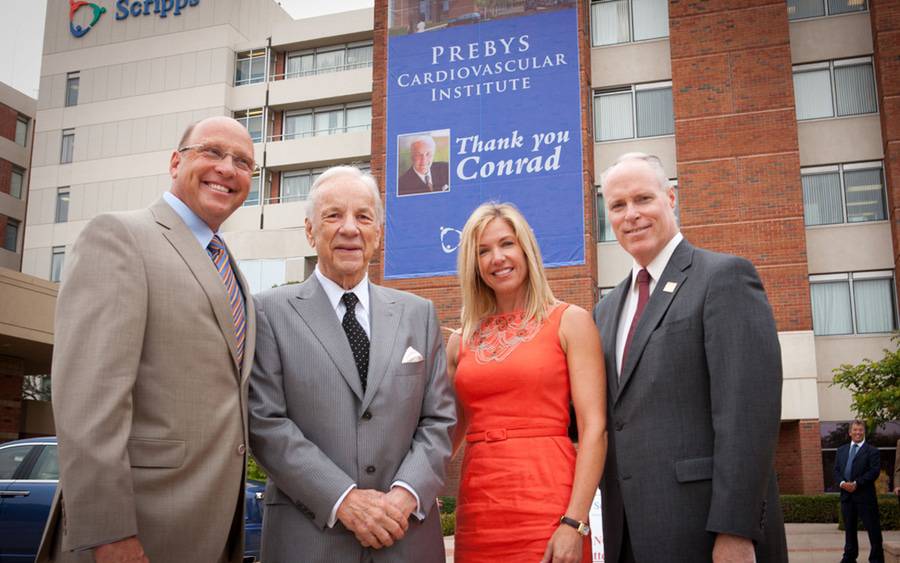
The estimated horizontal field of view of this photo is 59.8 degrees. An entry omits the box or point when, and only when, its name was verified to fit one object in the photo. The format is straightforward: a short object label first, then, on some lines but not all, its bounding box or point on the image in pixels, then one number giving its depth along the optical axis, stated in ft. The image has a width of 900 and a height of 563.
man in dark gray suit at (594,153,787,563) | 9.47
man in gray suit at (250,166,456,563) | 9.79
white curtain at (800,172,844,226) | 67.62
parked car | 27.32
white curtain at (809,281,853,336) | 66.03
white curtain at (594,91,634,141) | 73.15
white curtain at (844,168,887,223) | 67.00
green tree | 43.29
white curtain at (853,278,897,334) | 65.36
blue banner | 70.38
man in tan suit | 8.08
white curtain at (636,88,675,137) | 71.92
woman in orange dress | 10.96
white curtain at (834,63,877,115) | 68.13
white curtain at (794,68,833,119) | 68.85
